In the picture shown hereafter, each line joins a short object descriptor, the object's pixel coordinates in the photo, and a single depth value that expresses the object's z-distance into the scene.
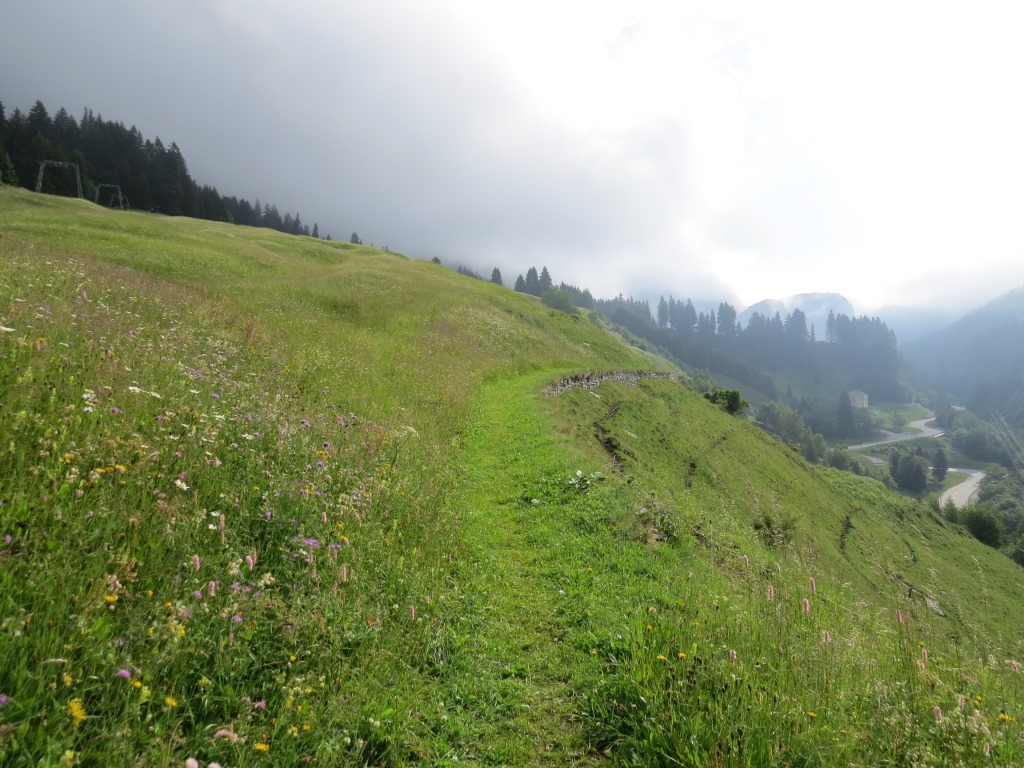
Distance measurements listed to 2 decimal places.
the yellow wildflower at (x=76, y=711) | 2.53
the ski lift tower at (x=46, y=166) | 75.19
